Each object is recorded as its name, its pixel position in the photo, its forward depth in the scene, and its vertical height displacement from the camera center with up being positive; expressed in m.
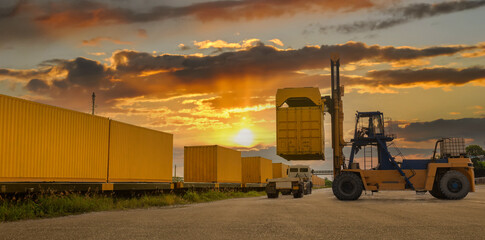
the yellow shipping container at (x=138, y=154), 18.64 +0.55
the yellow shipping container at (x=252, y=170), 40.59 -0.40
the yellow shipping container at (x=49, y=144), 13.05 +0.74
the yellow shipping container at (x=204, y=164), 29.31 +0.12
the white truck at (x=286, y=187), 27.84 -1.33
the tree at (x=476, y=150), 119.06 +3.92
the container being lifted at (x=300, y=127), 26.81 +2.33
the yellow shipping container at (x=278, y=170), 50.54 -0.51
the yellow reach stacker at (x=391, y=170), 21.39 -0.24
